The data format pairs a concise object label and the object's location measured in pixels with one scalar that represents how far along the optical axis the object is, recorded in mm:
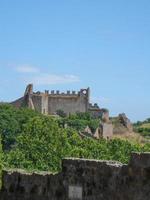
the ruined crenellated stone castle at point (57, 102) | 170625
